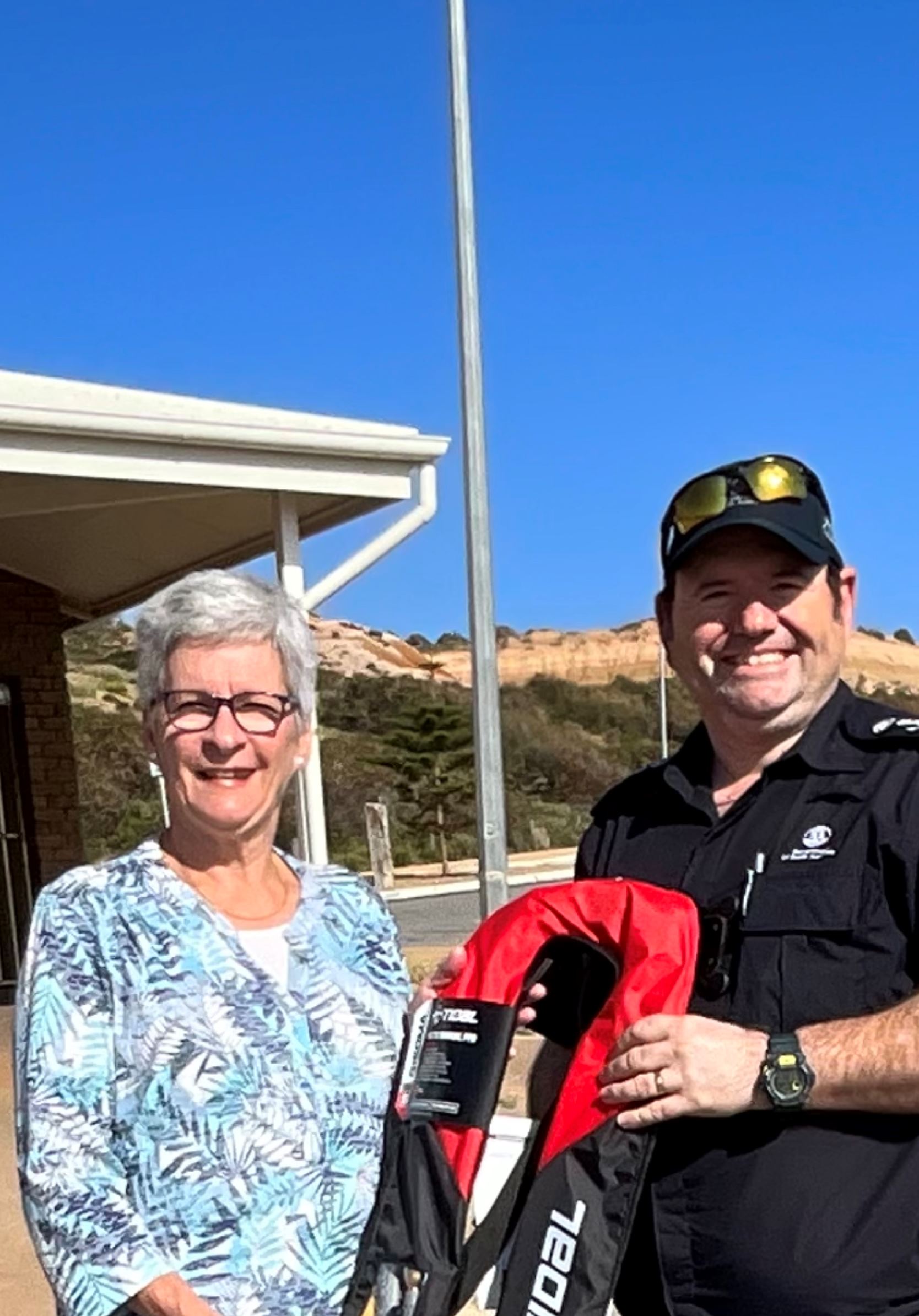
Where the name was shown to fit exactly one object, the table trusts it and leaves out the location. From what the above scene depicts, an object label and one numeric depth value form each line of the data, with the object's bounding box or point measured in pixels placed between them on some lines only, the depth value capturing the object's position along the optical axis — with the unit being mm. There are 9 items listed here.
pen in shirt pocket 2115
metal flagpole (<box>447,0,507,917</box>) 8961
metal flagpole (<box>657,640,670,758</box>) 39547
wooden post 25312
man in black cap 1979
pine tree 37000
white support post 7758
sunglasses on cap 2258
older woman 2010
